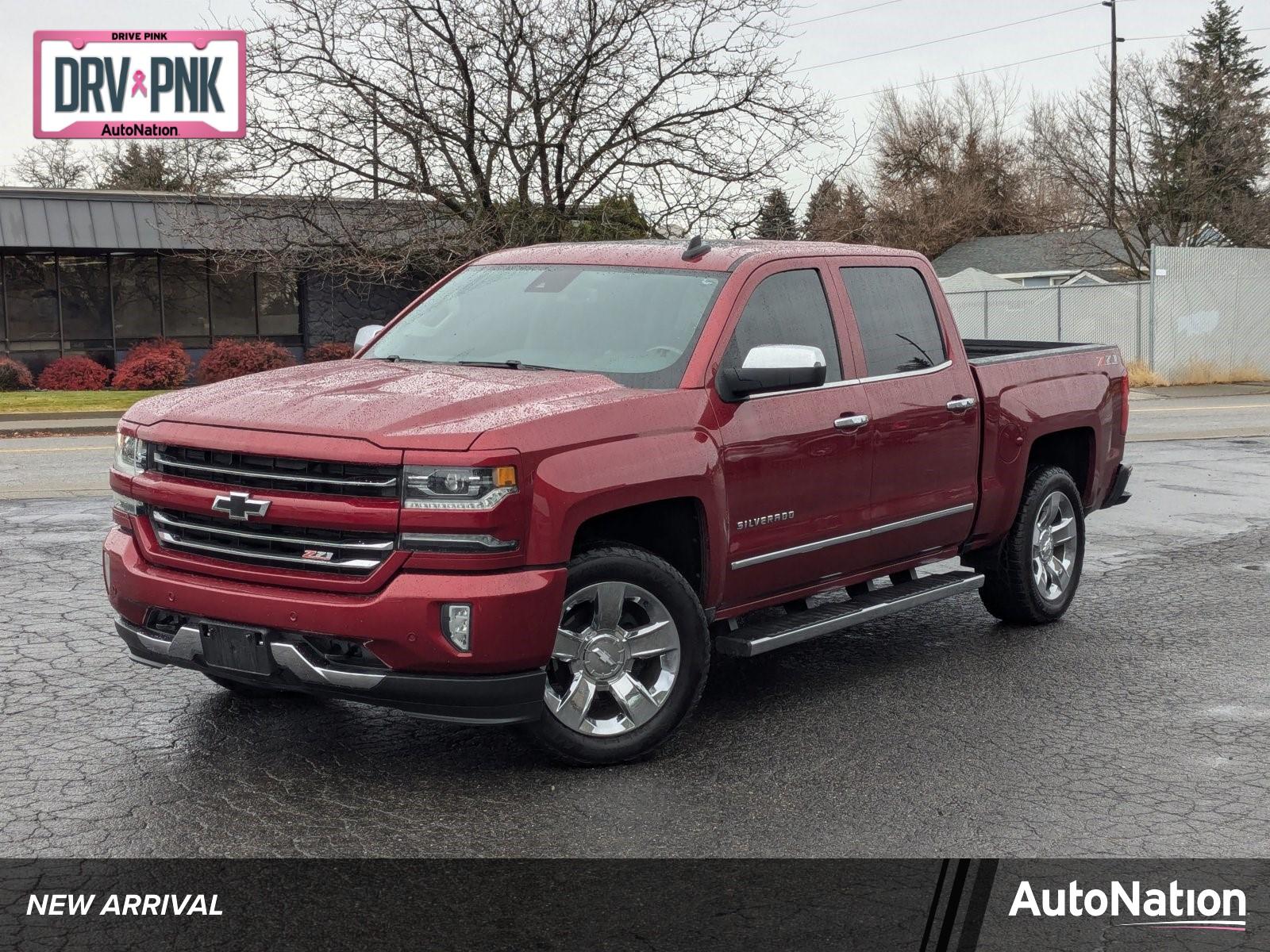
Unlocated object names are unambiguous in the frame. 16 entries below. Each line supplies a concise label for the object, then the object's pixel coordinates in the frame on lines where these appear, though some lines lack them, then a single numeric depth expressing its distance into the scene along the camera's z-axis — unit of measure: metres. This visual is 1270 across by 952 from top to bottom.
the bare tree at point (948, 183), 70.00
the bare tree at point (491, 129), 24.72
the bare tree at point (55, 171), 67.94
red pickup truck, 4.80
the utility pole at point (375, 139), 24.66
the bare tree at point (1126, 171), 46.66
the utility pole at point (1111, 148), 46.41
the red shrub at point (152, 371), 29.55
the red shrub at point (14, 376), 29.44
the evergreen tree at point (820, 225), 28.13
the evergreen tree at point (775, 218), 26.06
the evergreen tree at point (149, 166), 57.12
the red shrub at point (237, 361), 28.69
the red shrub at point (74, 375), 30.16
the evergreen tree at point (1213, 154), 45.09
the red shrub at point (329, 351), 31.46
